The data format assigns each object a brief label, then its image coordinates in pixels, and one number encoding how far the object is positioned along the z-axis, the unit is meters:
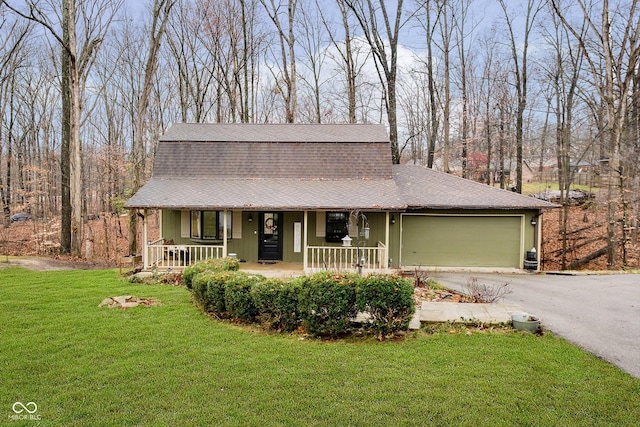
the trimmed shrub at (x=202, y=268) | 8.86
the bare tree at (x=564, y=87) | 19.76
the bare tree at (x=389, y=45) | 20.95
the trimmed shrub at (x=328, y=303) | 6.31
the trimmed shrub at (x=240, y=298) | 7.07
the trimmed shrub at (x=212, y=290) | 7.45
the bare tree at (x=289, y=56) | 22.05
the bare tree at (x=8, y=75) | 21.31
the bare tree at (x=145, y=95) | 16.41
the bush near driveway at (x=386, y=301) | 6.28
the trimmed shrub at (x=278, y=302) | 6.68
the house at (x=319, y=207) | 12.75
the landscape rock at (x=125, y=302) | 7.96
